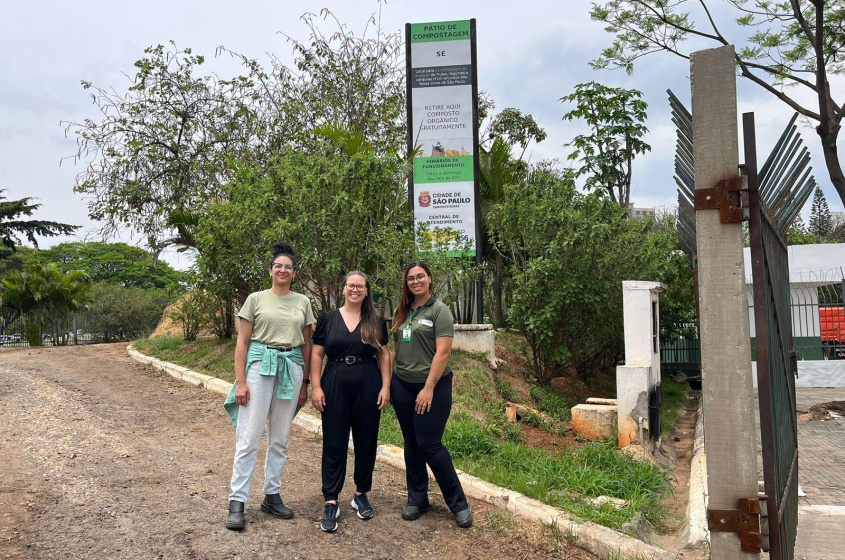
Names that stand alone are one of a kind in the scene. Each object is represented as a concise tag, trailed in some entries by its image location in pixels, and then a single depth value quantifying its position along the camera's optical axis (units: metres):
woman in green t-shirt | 4.41
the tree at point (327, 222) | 9.20
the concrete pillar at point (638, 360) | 8.00
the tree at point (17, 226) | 35.47
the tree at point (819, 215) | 62.37
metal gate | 3.19
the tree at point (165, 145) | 15.96
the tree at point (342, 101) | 15.39
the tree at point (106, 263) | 47.59
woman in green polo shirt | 4.48
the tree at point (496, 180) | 15.37
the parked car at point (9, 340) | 24.17
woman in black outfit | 4.52
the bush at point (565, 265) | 10.19
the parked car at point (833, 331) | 16.97
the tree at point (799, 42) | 14.16
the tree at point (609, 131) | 18.58
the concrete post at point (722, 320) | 3.26
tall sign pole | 11.62
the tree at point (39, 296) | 22.08
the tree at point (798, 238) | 30.18
